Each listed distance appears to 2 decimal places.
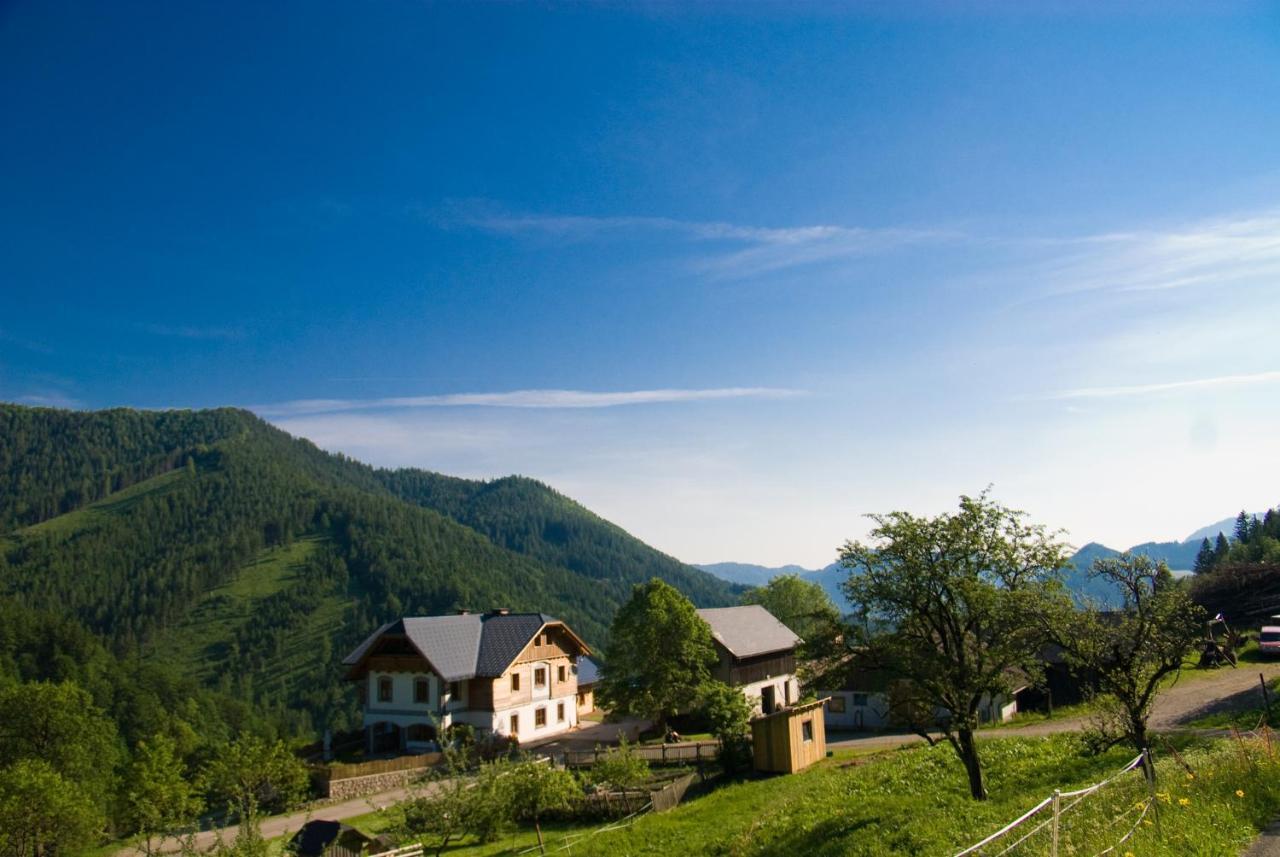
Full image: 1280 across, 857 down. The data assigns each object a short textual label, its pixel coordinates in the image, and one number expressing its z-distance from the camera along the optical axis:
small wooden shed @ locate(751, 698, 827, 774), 36.75
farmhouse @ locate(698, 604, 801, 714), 55.72
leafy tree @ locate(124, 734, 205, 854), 34.62
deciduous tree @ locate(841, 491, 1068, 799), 21.06
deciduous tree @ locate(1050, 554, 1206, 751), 20.62
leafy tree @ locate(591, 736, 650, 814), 33.16
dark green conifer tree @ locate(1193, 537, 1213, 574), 103.51
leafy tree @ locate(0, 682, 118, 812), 42.97
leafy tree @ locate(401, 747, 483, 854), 25.75
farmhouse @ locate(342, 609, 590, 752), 50.56
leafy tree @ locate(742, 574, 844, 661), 80.81
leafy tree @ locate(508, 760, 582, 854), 28.33
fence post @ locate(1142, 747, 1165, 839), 12.74
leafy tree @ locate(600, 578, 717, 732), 47.84
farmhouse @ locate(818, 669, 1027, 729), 45.31
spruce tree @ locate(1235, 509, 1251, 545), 99.88
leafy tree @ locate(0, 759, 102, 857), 30.64
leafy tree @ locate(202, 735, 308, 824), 38.31
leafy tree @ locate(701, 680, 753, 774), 39.00
